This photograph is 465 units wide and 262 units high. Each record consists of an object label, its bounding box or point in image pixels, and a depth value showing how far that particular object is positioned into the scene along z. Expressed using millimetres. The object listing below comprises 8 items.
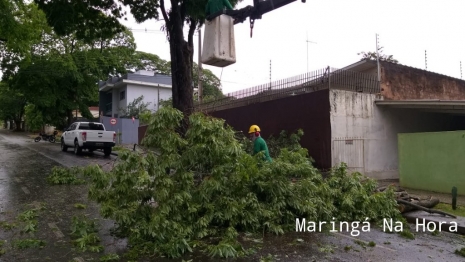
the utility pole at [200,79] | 18966
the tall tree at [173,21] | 12945
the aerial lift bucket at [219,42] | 5488
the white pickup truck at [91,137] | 19672
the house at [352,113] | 13414
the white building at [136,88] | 36969
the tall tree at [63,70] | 30281
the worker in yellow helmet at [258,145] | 8180
